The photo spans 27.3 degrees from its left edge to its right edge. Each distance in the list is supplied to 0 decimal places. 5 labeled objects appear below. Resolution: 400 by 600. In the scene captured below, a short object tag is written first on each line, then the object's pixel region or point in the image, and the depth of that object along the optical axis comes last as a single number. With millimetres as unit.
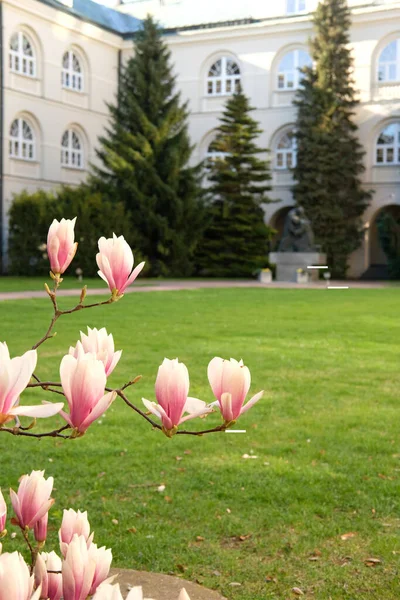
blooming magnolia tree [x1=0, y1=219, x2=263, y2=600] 1053
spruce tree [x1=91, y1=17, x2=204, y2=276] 31531
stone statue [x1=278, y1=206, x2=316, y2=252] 31719
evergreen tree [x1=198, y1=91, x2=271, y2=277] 32594
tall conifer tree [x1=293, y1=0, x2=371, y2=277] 33594
